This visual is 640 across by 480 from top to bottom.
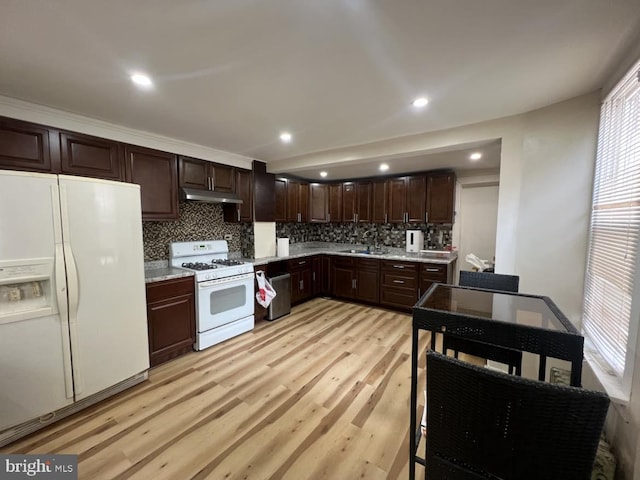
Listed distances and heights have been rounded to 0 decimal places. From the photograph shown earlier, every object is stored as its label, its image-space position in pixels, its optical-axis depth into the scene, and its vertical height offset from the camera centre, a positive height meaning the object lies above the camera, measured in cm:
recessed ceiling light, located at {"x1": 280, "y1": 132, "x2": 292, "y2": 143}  272 +97
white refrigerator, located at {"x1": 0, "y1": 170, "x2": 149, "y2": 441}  161 -48
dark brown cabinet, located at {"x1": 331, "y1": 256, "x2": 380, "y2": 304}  423 -90
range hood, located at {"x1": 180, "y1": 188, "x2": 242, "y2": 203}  292 +35
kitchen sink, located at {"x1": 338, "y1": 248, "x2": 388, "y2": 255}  456 -47
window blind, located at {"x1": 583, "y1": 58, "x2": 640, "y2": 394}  126 -3
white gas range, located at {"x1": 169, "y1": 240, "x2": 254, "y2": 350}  281 -78
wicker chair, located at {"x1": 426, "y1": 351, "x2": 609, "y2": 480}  68 -57
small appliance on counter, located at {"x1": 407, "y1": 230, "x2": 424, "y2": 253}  431 -23
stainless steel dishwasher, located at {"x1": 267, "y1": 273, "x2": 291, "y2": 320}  365 -106
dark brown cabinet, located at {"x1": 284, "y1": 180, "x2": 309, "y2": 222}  450 +44
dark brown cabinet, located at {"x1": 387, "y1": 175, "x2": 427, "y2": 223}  413 +46
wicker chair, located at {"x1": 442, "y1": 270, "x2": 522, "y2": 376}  155 -75
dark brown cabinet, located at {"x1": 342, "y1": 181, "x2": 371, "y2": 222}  465 +46
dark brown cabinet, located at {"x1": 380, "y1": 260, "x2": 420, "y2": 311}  388 -90
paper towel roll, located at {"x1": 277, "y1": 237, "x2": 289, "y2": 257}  408 -35
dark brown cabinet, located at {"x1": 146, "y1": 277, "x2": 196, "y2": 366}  246 -95
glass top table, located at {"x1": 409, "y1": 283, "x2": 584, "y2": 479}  98 -41
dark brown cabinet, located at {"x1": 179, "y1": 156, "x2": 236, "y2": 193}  301 +62
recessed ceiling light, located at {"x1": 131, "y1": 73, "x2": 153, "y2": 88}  161 +93
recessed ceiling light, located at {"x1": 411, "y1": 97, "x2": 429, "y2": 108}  192 +96
